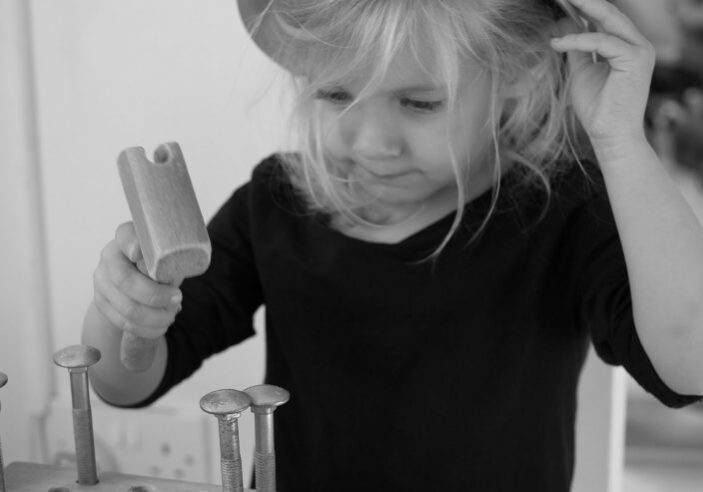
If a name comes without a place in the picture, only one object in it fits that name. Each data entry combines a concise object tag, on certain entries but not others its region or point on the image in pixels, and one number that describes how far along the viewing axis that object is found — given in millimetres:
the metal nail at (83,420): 914
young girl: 1014
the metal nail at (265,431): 875
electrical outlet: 1431
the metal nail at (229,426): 855
